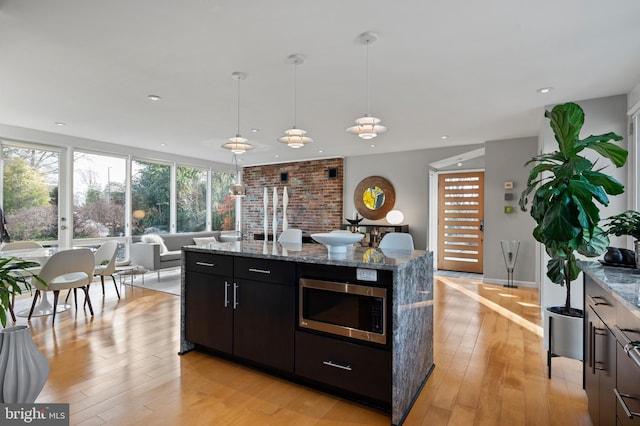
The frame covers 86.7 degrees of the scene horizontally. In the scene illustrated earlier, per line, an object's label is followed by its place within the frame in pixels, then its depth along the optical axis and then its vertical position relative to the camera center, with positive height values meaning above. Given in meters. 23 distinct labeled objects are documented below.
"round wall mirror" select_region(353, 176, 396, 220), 7.20 +0.34
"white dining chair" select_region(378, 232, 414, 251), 3.14 -0.27
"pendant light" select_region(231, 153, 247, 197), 4.38 +0.28
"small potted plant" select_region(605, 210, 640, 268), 1.99 -0.08
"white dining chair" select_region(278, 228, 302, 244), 3.99 -0.28
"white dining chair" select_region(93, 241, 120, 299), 4.83 -0.62
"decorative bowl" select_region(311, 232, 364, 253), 2.49 -0.20
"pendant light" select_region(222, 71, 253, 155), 3.25 +0.65
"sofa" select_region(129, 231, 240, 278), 5.99 -0.70
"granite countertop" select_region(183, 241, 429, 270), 2.13 -0.31
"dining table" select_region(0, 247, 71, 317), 3.80 -0.59
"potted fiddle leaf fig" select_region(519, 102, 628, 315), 2.11 +0.11
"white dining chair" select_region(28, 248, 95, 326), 3.72 -0.68
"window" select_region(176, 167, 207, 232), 7.90 +0.32
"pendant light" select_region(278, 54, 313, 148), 3.04 +0.67
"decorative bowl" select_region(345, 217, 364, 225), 7.20 -0.18
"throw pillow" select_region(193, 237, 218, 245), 6.80 -0.57
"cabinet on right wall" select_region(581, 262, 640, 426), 1.20 -0.58
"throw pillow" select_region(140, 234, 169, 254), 6.34 -0.53
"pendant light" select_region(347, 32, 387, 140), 2.59 +0.67
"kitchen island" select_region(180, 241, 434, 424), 2.05 -0.76
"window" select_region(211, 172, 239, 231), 8.76 +0.24
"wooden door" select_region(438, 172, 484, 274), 7.08 -0.17
